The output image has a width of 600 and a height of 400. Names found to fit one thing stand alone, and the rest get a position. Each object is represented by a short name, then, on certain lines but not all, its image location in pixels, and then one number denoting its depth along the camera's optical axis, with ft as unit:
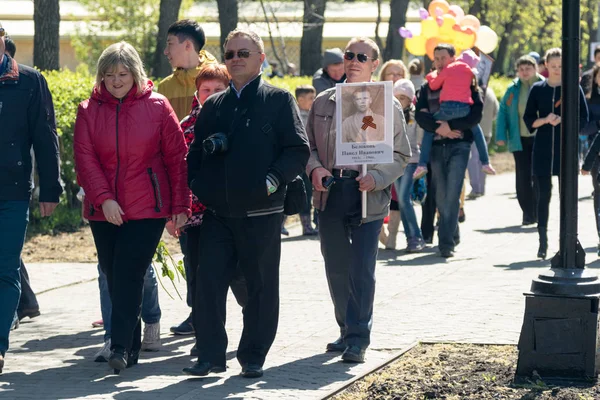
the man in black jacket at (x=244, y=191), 23.16
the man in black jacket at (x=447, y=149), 40.50
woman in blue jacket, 49.26
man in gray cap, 44.57
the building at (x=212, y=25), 138.21
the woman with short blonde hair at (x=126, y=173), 23.77
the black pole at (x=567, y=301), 22.76
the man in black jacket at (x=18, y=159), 24.47
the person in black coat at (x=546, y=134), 39.81
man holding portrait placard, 25.54
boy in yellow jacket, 27.71
